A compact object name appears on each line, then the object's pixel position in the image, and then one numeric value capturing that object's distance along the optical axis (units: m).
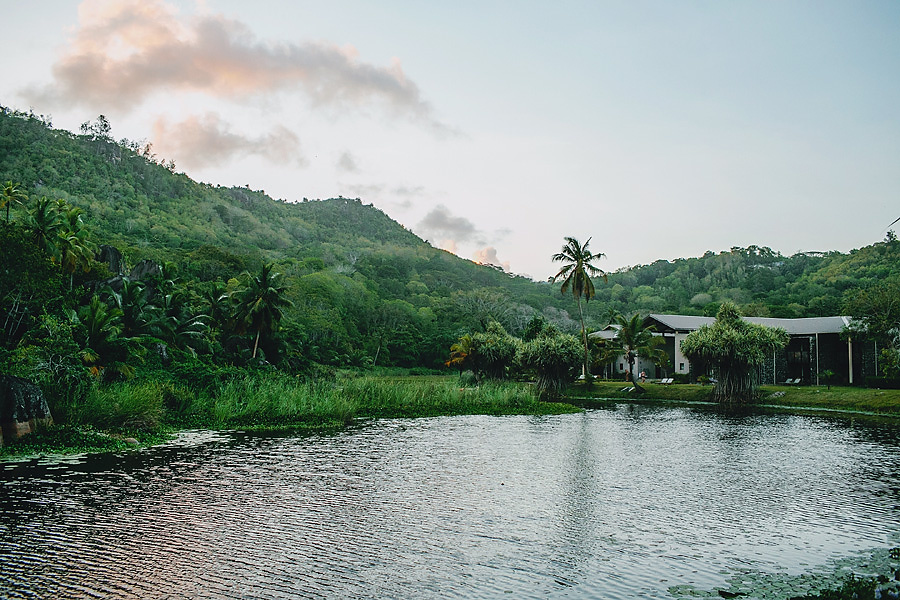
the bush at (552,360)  47.50
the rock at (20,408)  18.44
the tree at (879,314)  41.78
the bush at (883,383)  40.88
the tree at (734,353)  40.94
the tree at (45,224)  39.03
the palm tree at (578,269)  53.75
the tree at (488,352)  55.94
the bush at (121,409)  21.39
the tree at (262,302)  50.41
